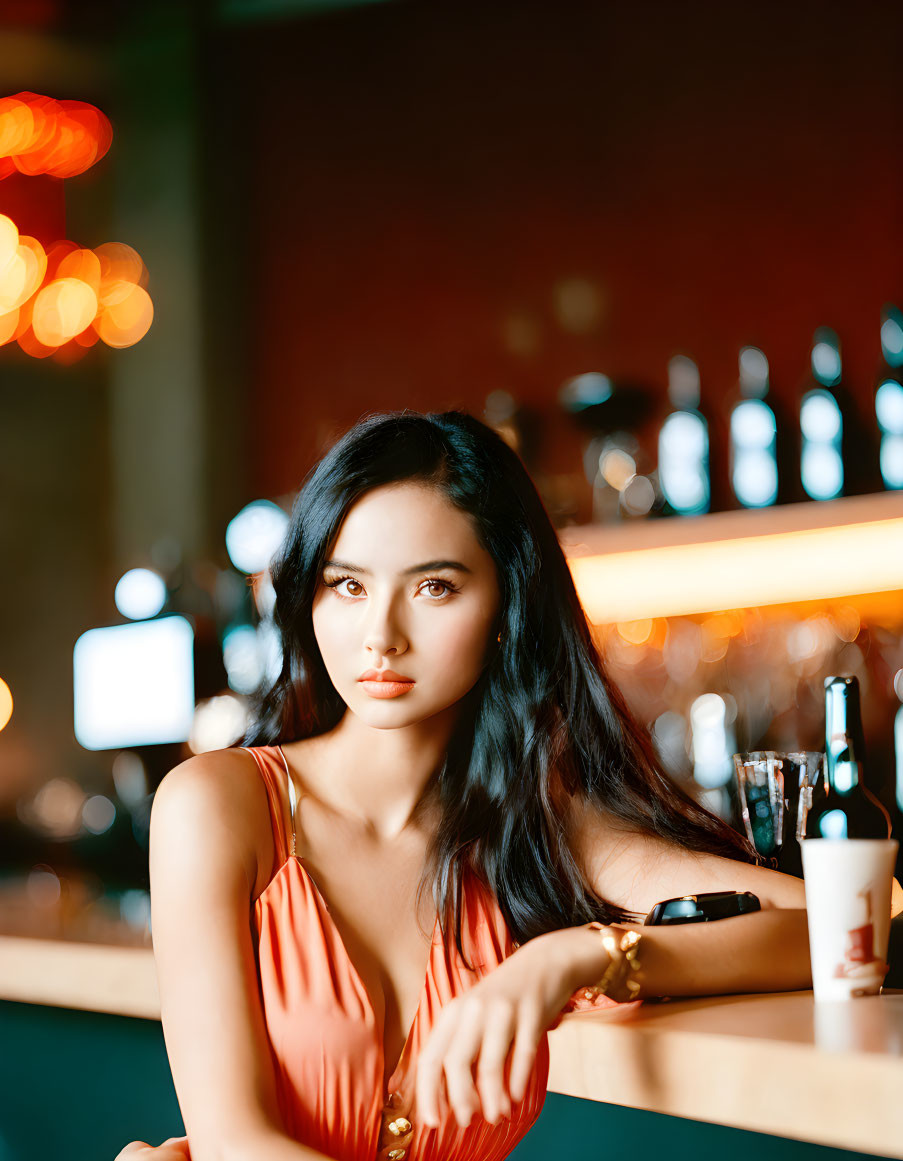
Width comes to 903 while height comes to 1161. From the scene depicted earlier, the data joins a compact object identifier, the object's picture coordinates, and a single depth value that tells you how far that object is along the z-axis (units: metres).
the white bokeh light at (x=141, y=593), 3.66
